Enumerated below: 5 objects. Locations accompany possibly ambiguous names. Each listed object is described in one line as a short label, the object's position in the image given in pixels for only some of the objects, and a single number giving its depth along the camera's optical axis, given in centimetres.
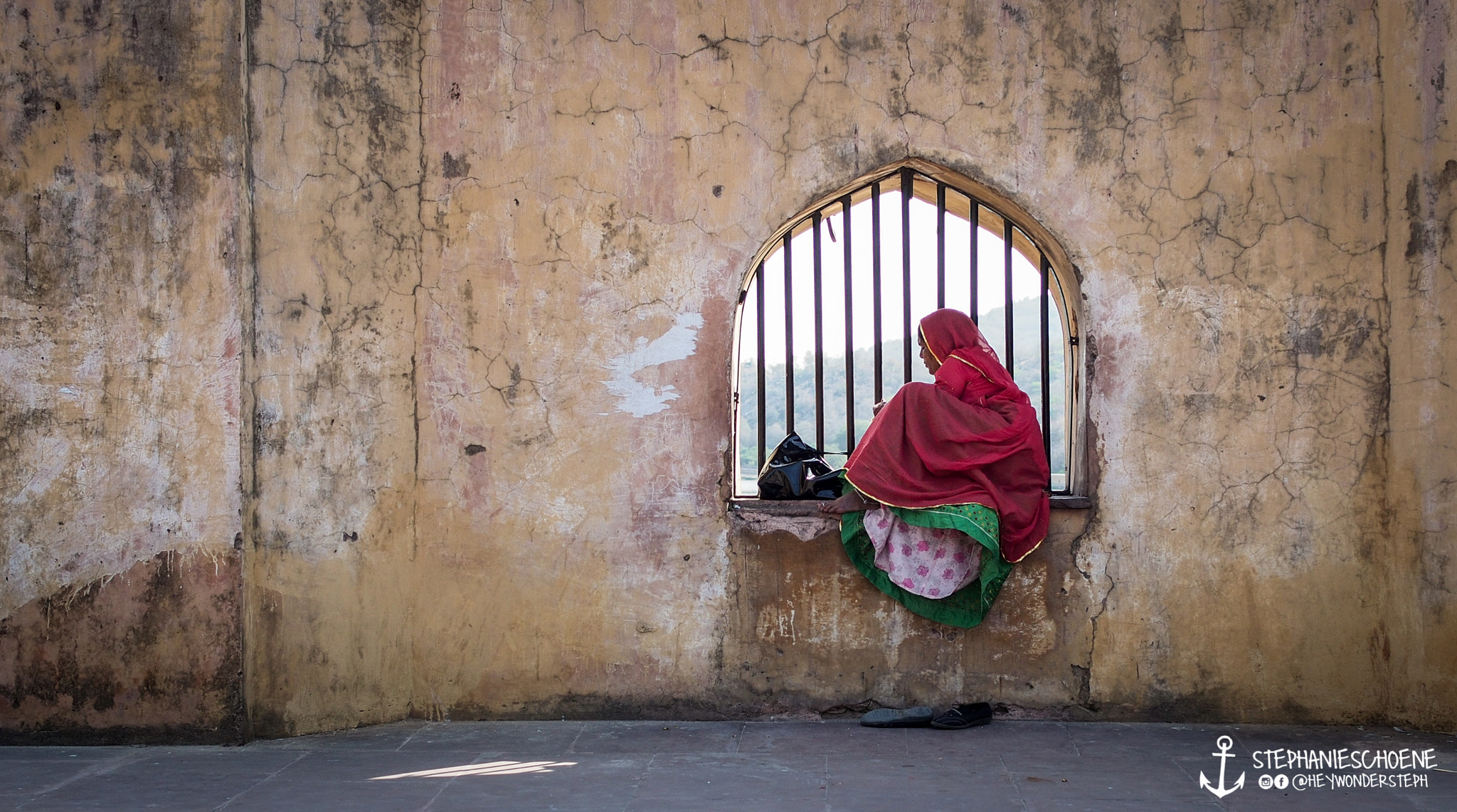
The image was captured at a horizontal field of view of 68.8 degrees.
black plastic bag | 452
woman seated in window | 418
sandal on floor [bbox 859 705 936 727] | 424
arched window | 457
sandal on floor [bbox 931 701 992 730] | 423
